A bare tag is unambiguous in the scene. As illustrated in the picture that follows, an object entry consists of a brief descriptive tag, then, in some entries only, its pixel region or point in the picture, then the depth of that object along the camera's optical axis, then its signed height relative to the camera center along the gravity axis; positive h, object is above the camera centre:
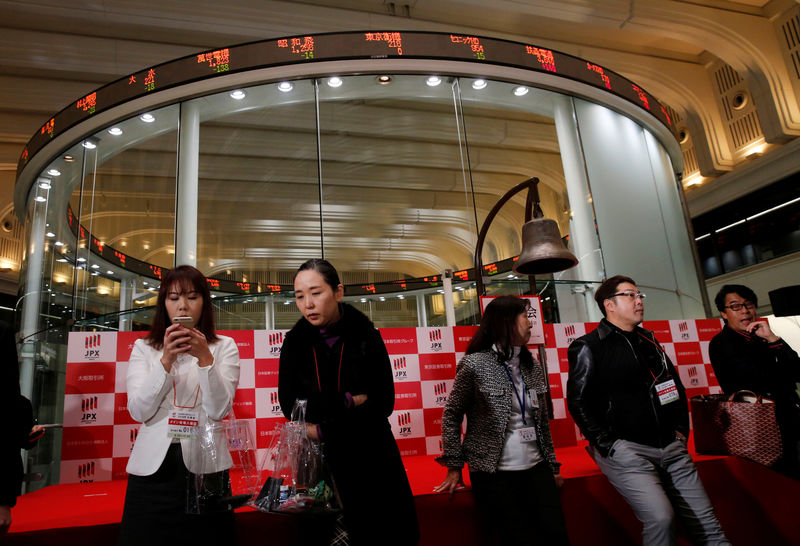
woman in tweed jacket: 2.35 -0.20
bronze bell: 3.65 +0.91
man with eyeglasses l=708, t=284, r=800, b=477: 3.12 +0.00
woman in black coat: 1.74 +0.01
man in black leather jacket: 2.50 -0.20
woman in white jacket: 1.74 -0.03
